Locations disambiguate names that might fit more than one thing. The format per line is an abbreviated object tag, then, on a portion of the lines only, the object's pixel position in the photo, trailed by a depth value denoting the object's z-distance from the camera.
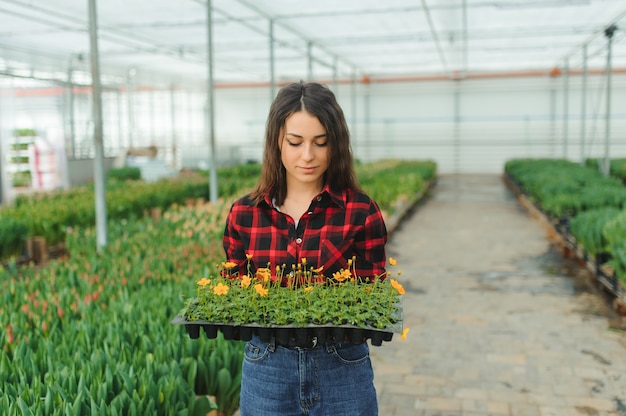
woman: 1.68
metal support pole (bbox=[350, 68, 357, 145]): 19.50
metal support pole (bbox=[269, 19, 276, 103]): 10.77
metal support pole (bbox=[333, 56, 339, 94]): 16.81
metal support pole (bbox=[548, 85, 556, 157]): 22.55
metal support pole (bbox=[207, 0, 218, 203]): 8.03
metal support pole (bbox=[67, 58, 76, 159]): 14.74
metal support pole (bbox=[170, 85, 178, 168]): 21.06
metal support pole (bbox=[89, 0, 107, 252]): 5.36
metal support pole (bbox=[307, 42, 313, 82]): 13.51
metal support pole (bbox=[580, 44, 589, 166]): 14.05
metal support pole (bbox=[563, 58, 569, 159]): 17.53
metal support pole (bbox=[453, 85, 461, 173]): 23.56
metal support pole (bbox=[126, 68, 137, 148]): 18.73
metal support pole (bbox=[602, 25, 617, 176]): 11.24
